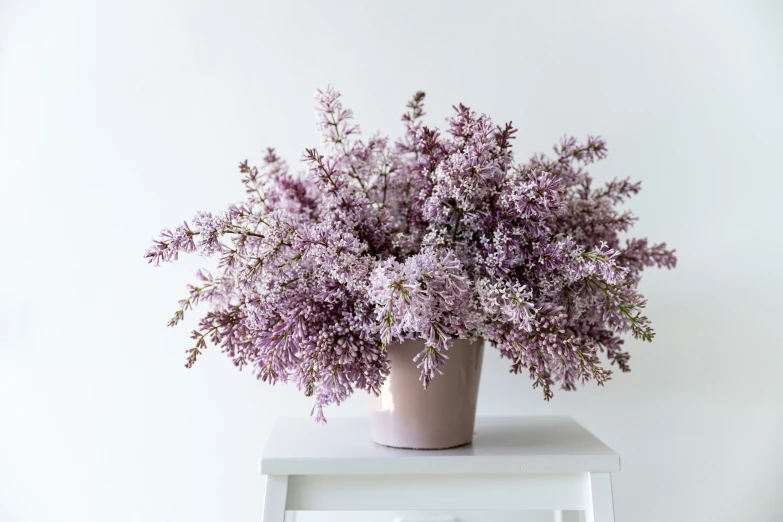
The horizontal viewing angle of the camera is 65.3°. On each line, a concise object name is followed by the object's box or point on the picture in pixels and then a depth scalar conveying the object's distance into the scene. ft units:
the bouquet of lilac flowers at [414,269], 2.07
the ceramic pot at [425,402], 2.43
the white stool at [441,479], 2.29
